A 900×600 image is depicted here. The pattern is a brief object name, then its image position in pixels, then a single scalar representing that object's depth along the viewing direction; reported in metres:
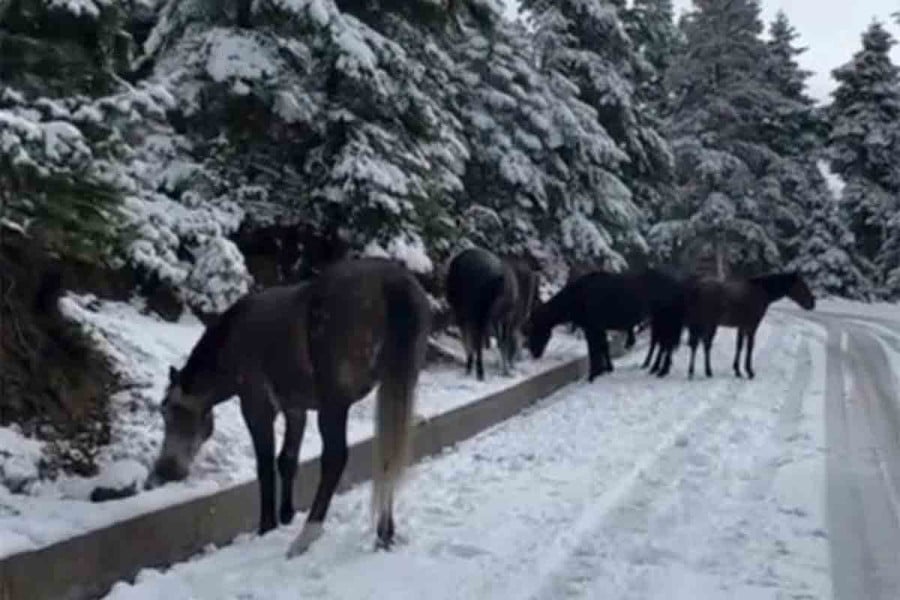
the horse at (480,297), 13.45
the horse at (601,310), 16.56
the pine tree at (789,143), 42.78
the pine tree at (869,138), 45.78
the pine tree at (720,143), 39.31
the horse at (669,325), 16.61
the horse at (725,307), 16.42
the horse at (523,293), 14.79
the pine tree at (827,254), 46.00
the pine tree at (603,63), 20.70
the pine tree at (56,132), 4.87
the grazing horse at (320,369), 6.13
